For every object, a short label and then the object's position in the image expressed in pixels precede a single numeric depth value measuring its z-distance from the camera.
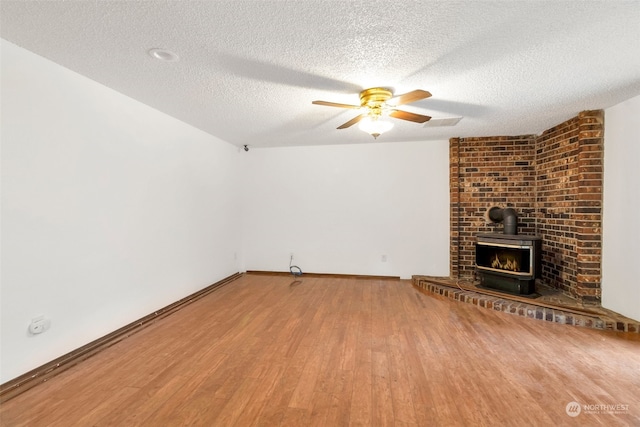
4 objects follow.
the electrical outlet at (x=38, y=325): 1.98
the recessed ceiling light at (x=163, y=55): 1.92
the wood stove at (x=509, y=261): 3.51
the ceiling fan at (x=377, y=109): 2.43
